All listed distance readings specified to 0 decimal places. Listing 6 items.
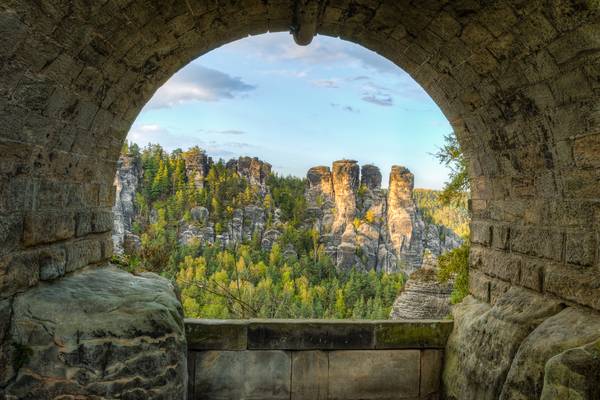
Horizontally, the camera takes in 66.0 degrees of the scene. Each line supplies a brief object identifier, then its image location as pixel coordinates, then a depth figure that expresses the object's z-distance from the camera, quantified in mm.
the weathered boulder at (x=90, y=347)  2596
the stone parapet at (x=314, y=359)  3721
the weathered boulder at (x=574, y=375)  2156
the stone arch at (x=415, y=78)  2469
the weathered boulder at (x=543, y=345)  2432
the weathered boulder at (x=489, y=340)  2891
